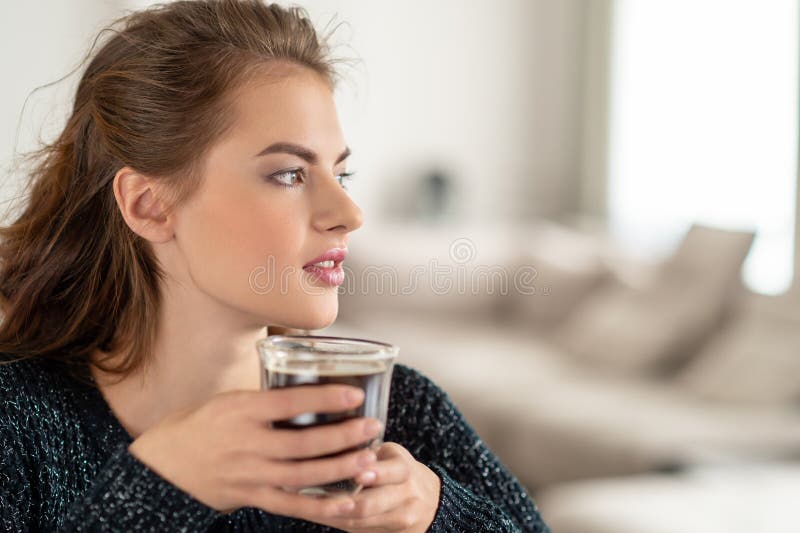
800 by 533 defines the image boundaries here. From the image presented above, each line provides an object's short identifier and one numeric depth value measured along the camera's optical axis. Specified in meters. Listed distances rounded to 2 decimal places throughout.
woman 1.28
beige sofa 3.21
